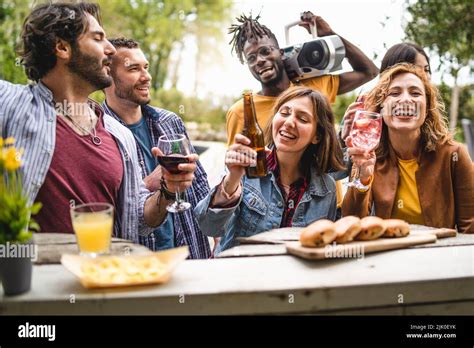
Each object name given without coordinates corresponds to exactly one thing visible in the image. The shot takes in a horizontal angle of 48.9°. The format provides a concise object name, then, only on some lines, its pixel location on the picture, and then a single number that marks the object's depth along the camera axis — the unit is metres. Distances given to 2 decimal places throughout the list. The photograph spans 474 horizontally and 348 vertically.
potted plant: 1.22
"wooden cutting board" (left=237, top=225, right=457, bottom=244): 1.66
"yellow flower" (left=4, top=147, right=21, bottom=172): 1.23
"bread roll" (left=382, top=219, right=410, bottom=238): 1.61
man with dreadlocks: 2.77
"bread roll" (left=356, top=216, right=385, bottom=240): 1.57
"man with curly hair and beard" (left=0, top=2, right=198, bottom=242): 1.83
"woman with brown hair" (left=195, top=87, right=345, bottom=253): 1.87
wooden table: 1.24
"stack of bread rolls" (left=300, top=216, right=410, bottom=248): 1.47
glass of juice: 1.38
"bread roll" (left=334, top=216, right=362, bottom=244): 1.51
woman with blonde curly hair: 2.09
